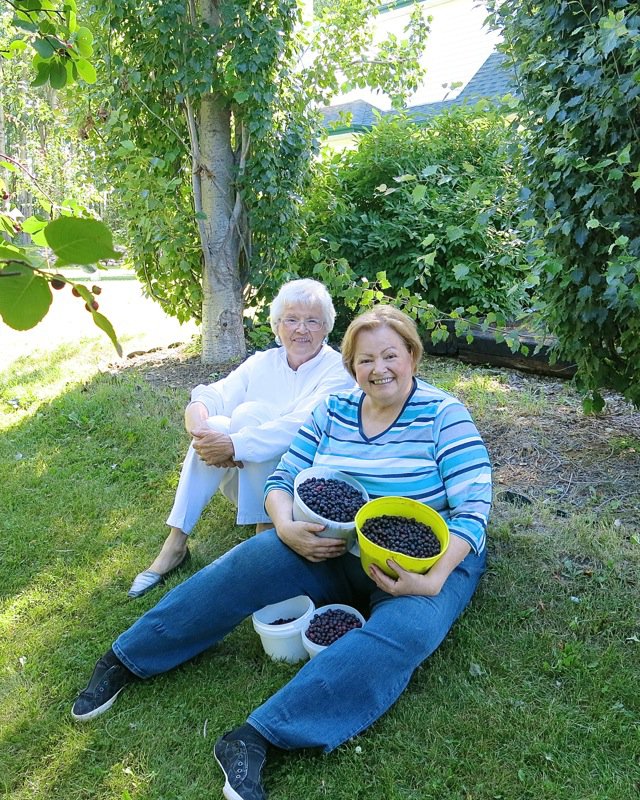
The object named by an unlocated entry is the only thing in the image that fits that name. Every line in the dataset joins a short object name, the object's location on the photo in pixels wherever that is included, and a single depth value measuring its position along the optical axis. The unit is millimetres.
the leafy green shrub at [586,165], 2609
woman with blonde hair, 1897
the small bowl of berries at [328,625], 2182
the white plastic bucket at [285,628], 2256
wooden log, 4840
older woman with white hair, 2715
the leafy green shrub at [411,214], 5621
